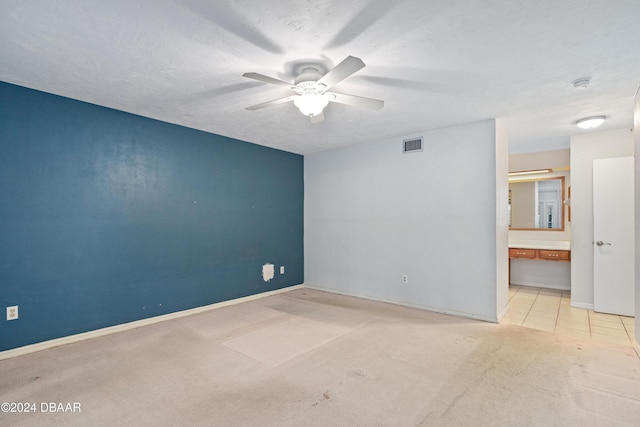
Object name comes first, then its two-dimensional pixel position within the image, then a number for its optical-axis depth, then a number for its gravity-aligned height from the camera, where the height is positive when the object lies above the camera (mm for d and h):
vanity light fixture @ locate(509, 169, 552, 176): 5566 +807
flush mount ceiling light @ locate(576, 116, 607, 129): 3738 +1157
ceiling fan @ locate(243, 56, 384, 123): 2314 +1000
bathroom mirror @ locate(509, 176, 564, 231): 5633 +230
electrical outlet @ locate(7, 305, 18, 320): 2885 -917
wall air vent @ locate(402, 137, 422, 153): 4508 +1039
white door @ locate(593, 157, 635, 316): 4078 -262
